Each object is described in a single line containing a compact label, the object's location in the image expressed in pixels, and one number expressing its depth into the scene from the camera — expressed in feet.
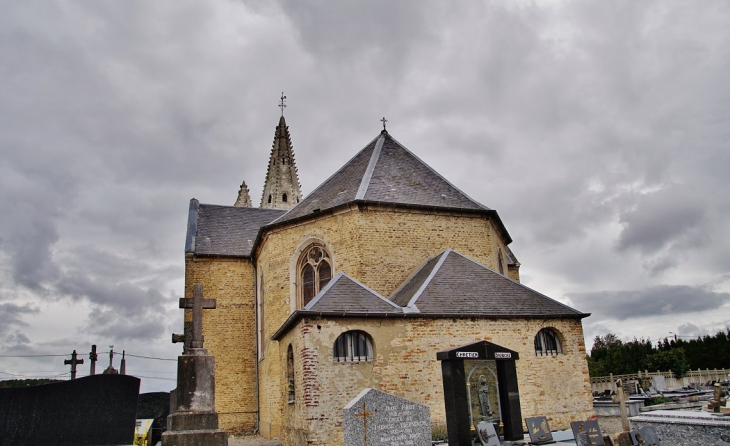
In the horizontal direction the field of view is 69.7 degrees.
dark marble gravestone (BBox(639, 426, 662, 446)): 27.30
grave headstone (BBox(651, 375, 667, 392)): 76.07
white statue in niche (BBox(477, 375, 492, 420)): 38.37
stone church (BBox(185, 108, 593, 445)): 41.86
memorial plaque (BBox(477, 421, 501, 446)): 32.00
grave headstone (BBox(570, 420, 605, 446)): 31.83
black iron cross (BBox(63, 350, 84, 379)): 73.03
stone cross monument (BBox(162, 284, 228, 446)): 31.45
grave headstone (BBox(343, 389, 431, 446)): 27.81
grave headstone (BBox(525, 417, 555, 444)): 34.99
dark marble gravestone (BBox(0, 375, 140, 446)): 33.71
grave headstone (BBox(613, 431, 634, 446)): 28.25
